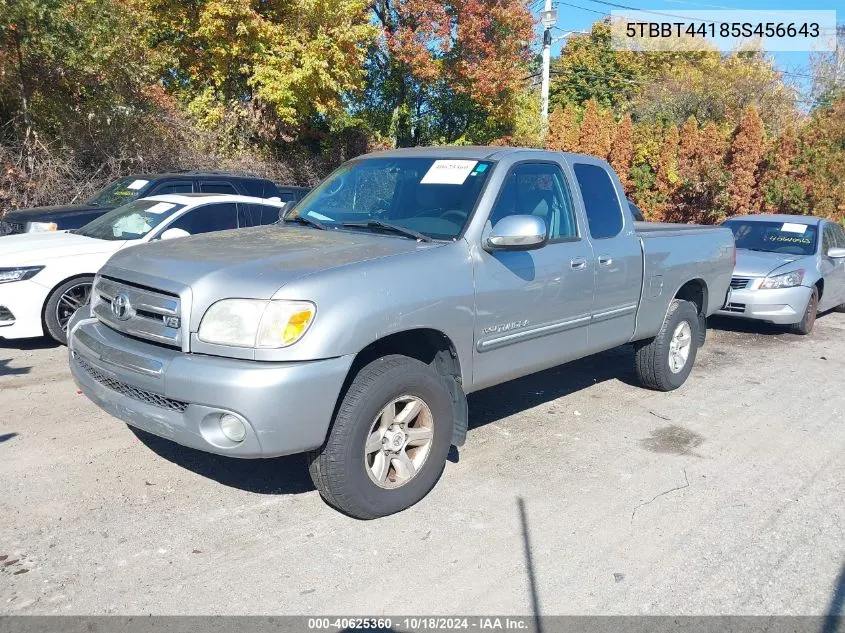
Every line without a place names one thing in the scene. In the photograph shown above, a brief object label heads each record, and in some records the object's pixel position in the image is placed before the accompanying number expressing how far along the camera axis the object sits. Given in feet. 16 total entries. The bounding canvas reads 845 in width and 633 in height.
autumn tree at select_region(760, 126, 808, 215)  55.57
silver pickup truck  11.10
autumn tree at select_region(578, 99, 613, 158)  75.02
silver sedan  29.17
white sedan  22.08
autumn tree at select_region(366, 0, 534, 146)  66.80
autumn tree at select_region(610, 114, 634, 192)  70.74
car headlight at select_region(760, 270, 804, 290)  29.17
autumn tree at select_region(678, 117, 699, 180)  58.44
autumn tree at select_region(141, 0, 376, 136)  52.85
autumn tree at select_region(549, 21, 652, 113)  130.41
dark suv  28.91
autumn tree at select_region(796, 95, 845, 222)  53.01
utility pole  81.25
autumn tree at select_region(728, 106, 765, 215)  56.39
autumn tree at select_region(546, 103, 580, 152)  79.92
